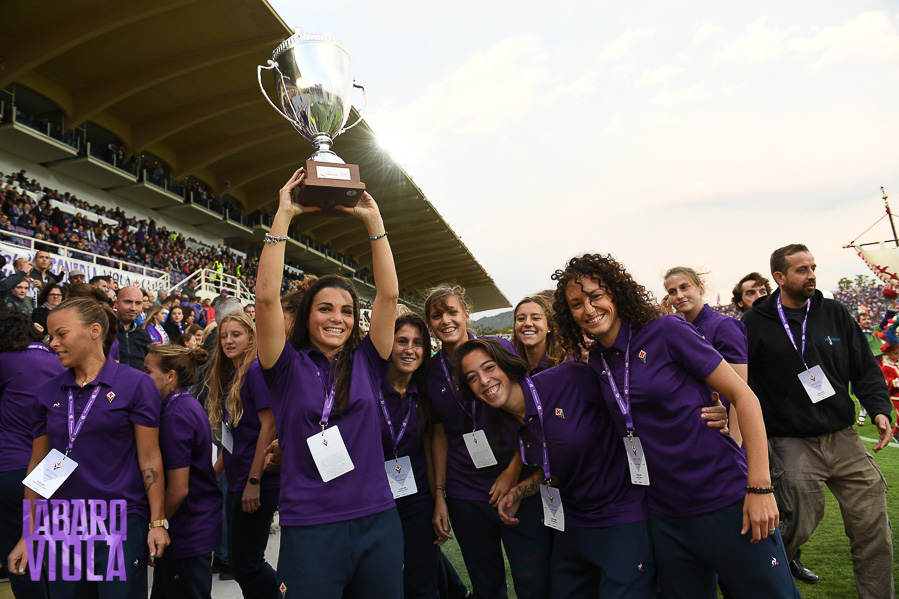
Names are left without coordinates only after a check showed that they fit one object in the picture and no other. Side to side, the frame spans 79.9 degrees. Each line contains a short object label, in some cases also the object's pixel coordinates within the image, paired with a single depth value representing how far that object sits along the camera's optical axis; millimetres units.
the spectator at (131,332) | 5871
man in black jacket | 2895
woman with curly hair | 1863
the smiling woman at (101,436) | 2225
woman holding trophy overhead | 1841
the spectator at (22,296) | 6141
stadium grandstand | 14211
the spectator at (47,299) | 5793
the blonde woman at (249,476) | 2859
